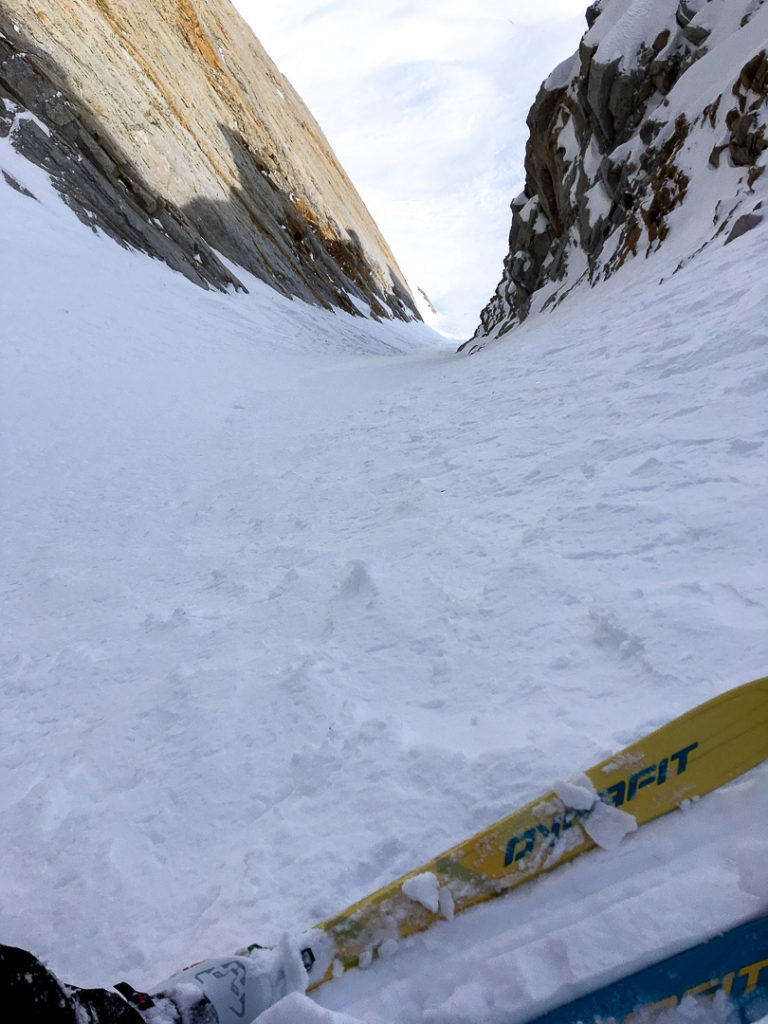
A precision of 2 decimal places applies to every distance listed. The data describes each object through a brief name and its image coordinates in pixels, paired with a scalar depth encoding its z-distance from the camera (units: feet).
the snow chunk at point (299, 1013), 5.30
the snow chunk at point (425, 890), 6.17
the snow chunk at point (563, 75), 59.31
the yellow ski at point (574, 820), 6.19
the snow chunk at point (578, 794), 6.36
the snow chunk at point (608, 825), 6.24
